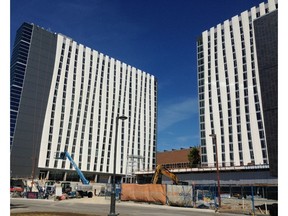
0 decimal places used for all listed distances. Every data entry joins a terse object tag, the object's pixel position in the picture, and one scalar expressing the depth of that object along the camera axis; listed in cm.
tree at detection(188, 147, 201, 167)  9700
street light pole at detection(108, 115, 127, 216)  1911
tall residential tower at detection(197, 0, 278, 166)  7956
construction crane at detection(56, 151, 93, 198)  5281
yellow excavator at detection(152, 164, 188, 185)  4570
